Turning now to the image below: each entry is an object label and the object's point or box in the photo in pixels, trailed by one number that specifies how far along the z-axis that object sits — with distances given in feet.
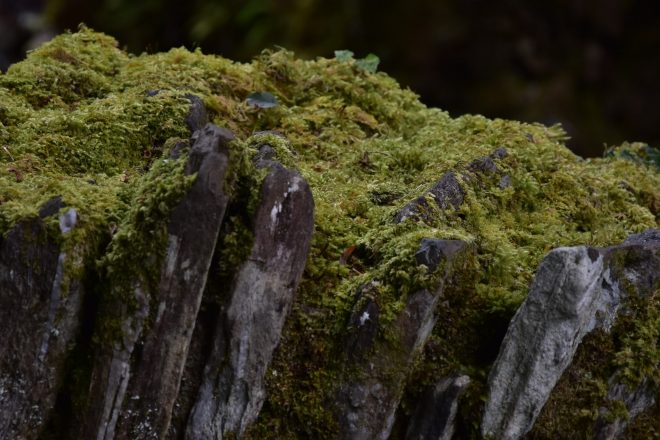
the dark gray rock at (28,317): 18.07
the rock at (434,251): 19.90
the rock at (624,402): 20.98
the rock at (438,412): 19.51
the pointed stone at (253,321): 19.19
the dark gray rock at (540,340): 19.52
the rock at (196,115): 26.02
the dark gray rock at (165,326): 18.40
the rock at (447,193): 22.84
